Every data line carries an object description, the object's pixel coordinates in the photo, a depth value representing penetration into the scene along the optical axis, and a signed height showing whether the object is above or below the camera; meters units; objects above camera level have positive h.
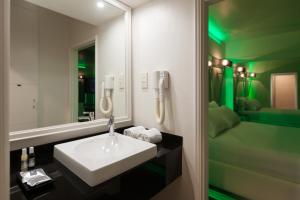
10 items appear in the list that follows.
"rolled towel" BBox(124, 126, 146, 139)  1.33 -0.27
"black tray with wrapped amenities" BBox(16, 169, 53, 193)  0.75 -0.39
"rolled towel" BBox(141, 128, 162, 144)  1.27 -0.29
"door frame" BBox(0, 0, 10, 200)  0.50 -0.01
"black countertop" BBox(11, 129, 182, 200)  0.75 -0.42
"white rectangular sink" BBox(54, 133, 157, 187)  0.77 -0.32
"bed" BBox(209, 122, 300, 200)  1.56 -0.70
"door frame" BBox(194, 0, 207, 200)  1.18 +0.02
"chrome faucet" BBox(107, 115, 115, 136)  1.25 -0.22
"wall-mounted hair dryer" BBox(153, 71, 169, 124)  1.34 +0.07
